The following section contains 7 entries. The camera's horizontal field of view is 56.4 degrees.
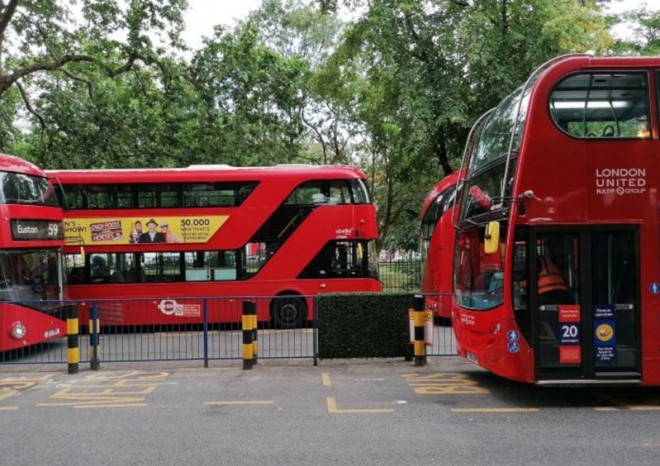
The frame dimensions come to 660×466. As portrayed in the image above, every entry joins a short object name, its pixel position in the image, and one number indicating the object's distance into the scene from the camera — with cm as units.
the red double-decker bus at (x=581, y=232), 729
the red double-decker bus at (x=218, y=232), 1507
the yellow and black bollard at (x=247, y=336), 959
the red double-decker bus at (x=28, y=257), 1108
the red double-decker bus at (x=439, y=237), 1535
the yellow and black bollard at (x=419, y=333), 964
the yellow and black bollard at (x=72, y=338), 969
